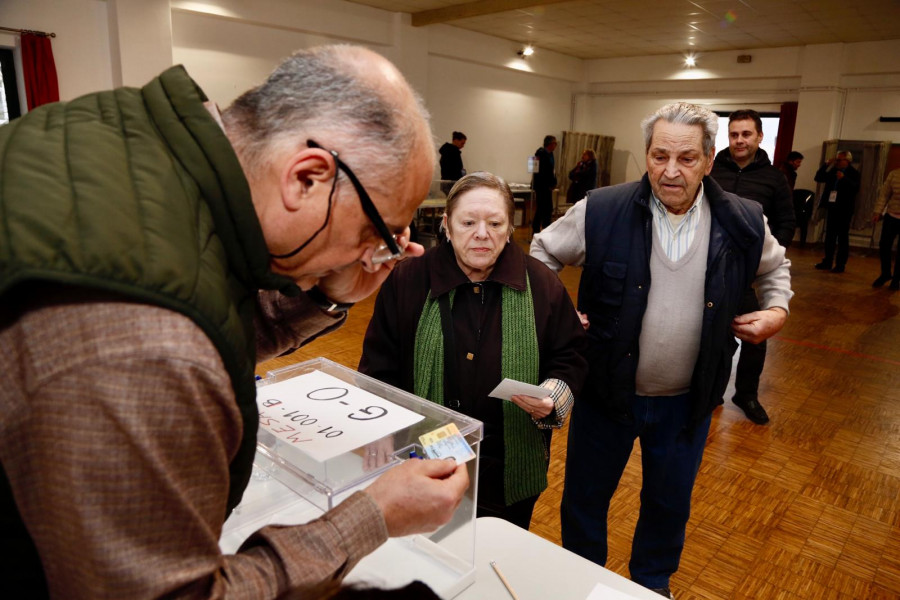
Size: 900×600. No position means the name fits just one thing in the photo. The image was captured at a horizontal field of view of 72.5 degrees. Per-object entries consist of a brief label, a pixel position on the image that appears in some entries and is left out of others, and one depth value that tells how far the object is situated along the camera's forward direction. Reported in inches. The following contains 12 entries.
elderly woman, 70.0
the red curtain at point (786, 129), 454.9
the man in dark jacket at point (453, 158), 391.2
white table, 42.3
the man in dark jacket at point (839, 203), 312.7
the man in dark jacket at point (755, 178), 138.3
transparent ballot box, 38.1
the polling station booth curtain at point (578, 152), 551.8
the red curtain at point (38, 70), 260.1
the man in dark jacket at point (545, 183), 422.9
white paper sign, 39.9
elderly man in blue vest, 74.4
